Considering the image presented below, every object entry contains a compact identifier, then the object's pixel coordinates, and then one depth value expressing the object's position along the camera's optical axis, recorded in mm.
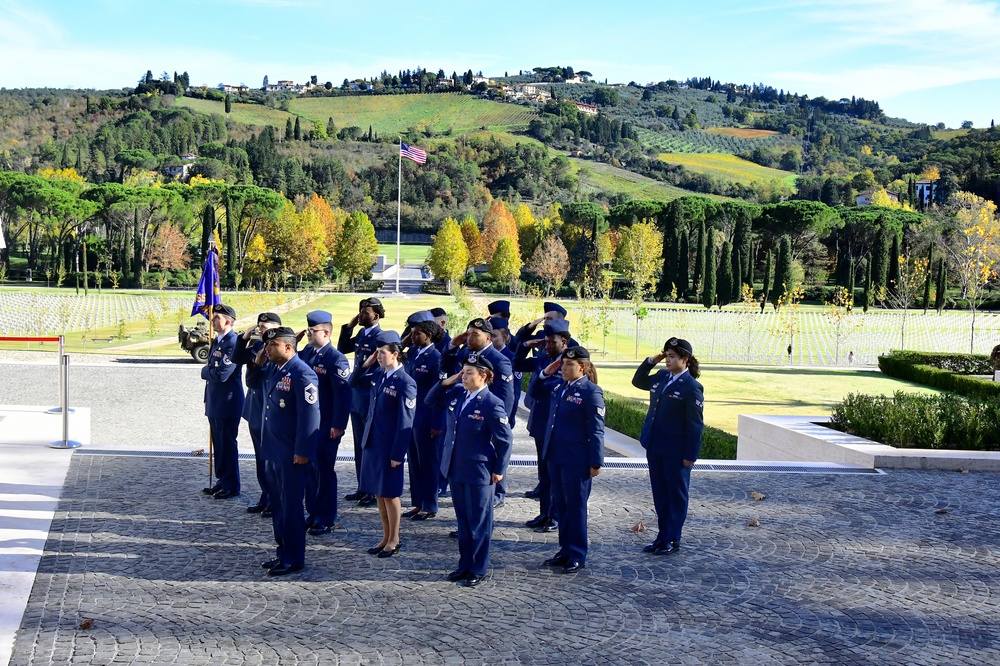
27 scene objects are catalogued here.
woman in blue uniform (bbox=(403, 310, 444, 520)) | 8359
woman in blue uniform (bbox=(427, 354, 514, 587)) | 6672
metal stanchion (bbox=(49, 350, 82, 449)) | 11172
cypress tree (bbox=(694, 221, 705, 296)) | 69438
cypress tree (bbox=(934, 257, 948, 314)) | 59094
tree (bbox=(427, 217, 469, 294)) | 71000
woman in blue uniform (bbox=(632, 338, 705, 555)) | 7555
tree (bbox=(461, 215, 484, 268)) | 87438
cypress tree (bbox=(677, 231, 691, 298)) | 69250
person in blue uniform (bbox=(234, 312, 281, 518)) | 8234
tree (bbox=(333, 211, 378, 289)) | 70438
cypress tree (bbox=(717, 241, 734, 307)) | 63844
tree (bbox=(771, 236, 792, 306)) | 64312
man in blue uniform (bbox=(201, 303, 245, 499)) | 8867
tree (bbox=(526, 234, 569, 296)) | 74438
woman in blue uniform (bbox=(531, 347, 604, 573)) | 7031
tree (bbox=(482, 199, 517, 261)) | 86250
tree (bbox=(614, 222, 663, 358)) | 67312
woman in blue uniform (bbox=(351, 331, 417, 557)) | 6988
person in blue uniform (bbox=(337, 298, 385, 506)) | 8211
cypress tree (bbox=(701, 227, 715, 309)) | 64000
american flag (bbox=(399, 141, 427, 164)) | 53166
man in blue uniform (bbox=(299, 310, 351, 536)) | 7895
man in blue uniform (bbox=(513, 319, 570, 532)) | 7926
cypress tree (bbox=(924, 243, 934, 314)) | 60184
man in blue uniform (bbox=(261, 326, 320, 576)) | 6707
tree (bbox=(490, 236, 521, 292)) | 74875
